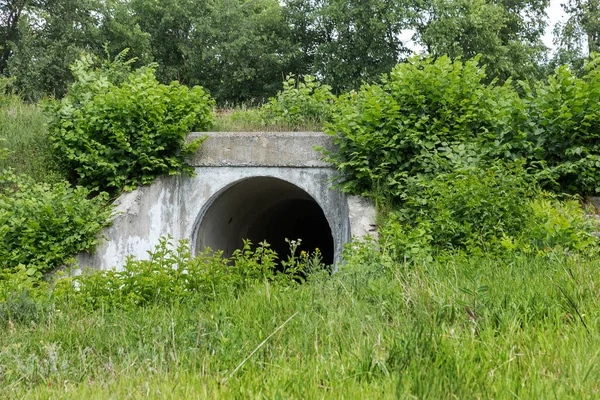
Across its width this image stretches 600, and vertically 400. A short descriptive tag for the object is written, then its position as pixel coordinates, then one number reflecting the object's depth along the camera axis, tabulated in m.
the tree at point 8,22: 23.30
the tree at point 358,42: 21.00
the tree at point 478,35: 19.30
